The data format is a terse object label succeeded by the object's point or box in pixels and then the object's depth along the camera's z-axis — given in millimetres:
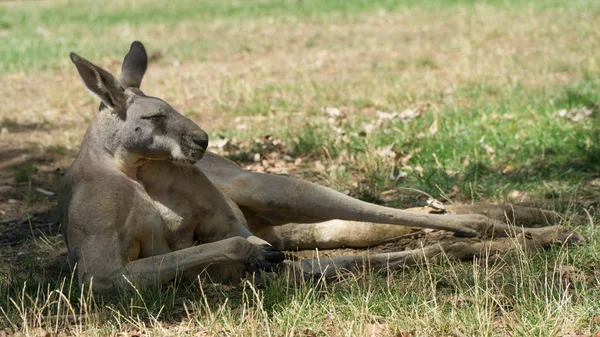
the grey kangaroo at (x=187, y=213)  9570
